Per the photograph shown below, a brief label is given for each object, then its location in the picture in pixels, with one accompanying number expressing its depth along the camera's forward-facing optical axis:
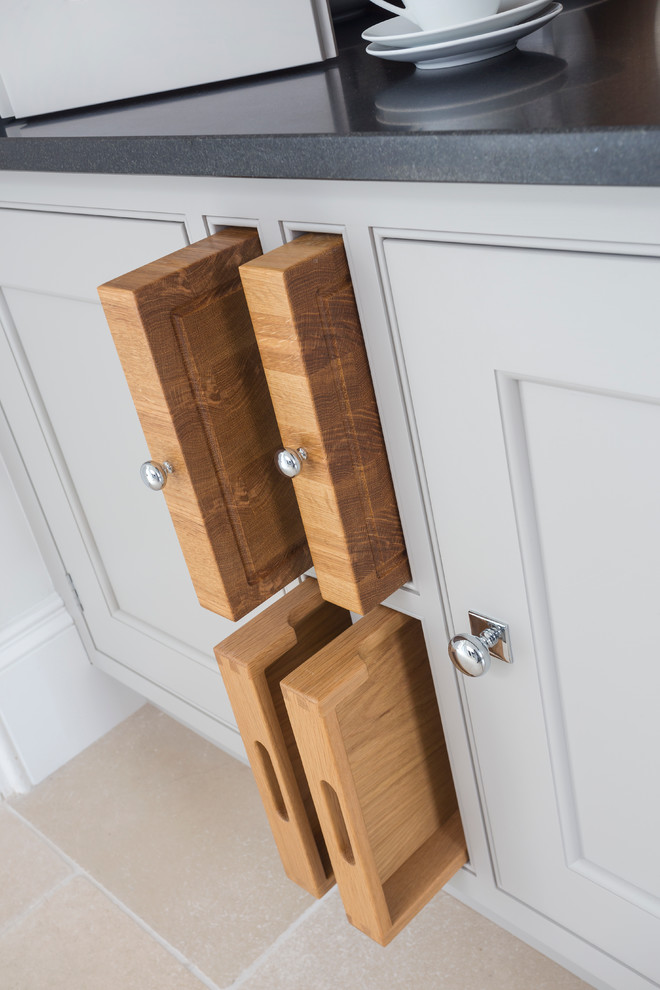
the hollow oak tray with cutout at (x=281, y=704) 0.73
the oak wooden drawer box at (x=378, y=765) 0.68
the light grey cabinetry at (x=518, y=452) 0.50
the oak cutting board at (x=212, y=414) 0.61
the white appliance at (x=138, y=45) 0.73
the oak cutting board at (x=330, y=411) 0.58
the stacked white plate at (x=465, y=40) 0.57
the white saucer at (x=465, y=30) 0.56
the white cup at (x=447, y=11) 0.58
